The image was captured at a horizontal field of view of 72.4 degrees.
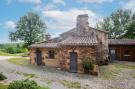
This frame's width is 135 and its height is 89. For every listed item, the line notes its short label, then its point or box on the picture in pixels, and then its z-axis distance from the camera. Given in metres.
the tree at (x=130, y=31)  26.05
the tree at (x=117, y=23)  28.65
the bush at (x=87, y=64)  10.00
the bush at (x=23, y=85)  5.86
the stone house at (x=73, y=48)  10.52
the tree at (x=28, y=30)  29.96
